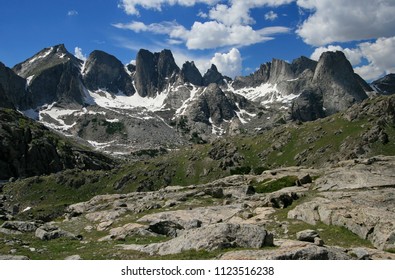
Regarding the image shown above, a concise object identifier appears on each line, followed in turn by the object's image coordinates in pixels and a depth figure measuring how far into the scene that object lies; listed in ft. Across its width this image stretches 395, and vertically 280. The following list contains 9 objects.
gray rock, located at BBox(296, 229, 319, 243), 102.87
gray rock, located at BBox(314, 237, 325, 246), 95.29
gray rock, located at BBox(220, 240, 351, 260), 77.61
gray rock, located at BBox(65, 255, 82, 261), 91.34
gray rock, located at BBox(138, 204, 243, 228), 165.99
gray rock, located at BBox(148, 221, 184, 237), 138.21
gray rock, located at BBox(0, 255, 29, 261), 91.91
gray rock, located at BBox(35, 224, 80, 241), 132.77
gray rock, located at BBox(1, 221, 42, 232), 148.73
